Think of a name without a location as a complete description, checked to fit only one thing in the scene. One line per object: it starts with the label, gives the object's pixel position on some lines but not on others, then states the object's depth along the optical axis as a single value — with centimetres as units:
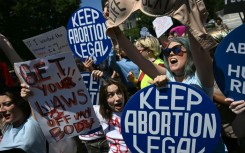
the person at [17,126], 213
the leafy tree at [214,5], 5153
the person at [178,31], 417
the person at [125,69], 424
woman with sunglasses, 175
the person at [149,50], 371
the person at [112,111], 246
